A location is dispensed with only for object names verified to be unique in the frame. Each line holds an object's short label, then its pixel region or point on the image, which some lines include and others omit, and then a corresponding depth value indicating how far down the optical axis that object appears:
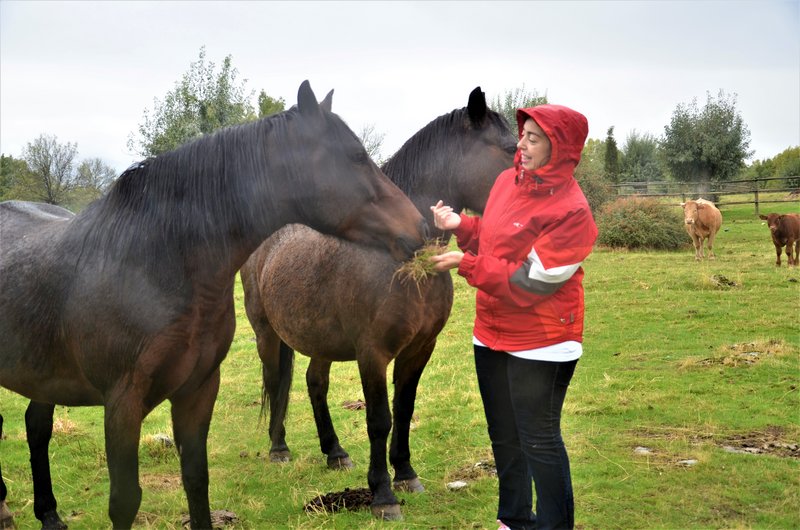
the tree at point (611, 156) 46.12
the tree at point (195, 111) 26.48
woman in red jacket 3.05
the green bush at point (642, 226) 21.39
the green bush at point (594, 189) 25.66
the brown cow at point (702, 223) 18.92
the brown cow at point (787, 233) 16.41
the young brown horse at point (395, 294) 4.46
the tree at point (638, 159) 52.84
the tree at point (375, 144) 21.46
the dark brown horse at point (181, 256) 3.25
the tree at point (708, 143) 35.97
